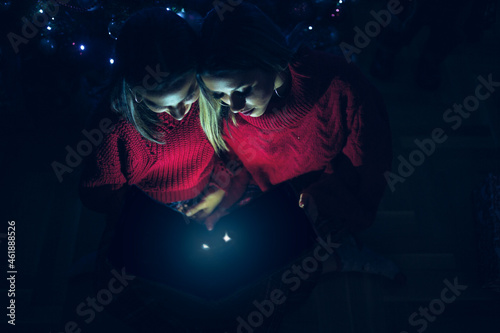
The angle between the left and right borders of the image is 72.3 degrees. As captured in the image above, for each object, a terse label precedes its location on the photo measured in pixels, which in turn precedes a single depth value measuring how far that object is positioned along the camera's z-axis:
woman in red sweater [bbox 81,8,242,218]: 0.93
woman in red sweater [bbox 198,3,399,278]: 0.96
